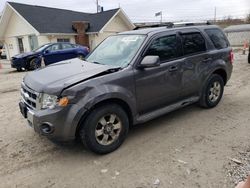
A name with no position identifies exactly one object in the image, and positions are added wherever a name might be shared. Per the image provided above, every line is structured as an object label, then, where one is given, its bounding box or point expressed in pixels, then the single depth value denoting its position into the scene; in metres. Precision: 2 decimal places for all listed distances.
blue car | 10.42
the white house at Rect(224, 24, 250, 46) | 23.77
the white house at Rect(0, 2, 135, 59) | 16.15
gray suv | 2.60
